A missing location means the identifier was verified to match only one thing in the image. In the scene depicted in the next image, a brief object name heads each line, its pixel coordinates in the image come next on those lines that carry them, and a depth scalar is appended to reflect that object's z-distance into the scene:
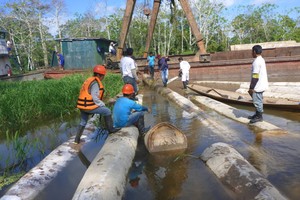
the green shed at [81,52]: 22.12
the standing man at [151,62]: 16.27
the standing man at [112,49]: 22.91
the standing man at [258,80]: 6.12
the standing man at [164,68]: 14.17
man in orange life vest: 5.37
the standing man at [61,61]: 22.56
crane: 16.72
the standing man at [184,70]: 13.39
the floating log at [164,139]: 5.16
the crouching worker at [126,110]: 5.48
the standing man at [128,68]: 8.89
